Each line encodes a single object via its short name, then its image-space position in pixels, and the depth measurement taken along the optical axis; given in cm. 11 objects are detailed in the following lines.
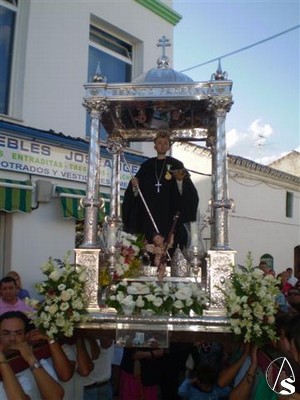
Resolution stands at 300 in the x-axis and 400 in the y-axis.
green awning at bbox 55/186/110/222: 750
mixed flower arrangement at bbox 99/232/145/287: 383
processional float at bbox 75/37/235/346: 349
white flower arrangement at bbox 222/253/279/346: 326
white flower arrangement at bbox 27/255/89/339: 336
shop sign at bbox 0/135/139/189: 702
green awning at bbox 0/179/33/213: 665
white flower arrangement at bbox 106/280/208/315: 356
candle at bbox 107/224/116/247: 404
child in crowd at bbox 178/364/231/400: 410
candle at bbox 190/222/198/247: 419
